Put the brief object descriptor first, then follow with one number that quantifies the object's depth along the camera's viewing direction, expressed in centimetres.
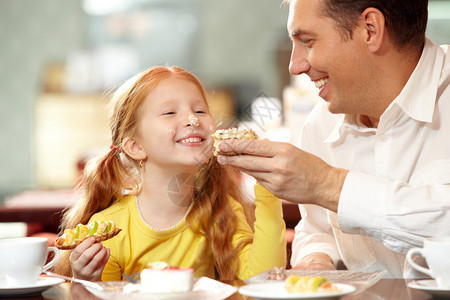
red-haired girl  162
